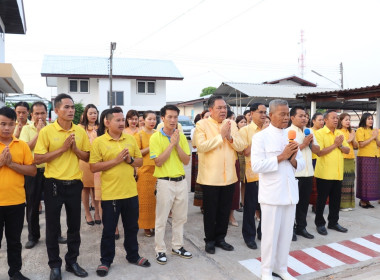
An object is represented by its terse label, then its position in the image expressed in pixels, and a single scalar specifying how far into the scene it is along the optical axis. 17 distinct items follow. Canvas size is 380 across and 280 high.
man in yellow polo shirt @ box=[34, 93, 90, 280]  3.09
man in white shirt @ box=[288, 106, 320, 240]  4.38
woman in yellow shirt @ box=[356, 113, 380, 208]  5.93
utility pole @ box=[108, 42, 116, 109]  19.36
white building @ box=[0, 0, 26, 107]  9.91
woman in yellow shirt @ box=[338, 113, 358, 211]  5.69
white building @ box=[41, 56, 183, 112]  23.14
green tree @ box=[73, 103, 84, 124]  21.11
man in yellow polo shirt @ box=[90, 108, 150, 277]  3.29
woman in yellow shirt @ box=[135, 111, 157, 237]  4.39
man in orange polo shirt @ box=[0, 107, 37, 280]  2.90
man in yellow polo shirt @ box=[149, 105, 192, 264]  3.58
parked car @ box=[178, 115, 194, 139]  22.52
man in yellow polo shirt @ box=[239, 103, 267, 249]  4.11
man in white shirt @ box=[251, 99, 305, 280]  3.04
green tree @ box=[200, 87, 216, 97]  62.44
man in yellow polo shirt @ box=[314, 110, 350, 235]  4.57
